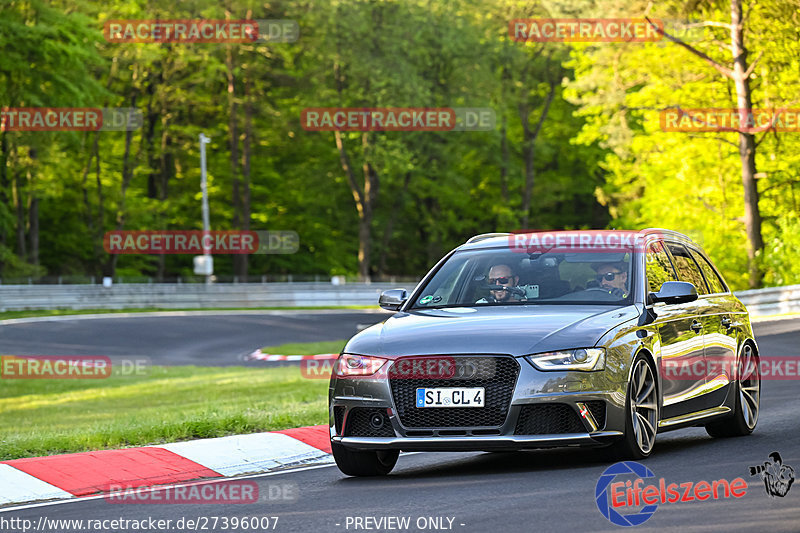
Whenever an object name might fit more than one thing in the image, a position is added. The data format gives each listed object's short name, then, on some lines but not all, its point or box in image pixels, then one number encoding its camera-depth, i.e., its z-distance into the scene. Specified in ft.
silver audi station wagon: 56.34
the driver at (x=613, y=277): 64.34
